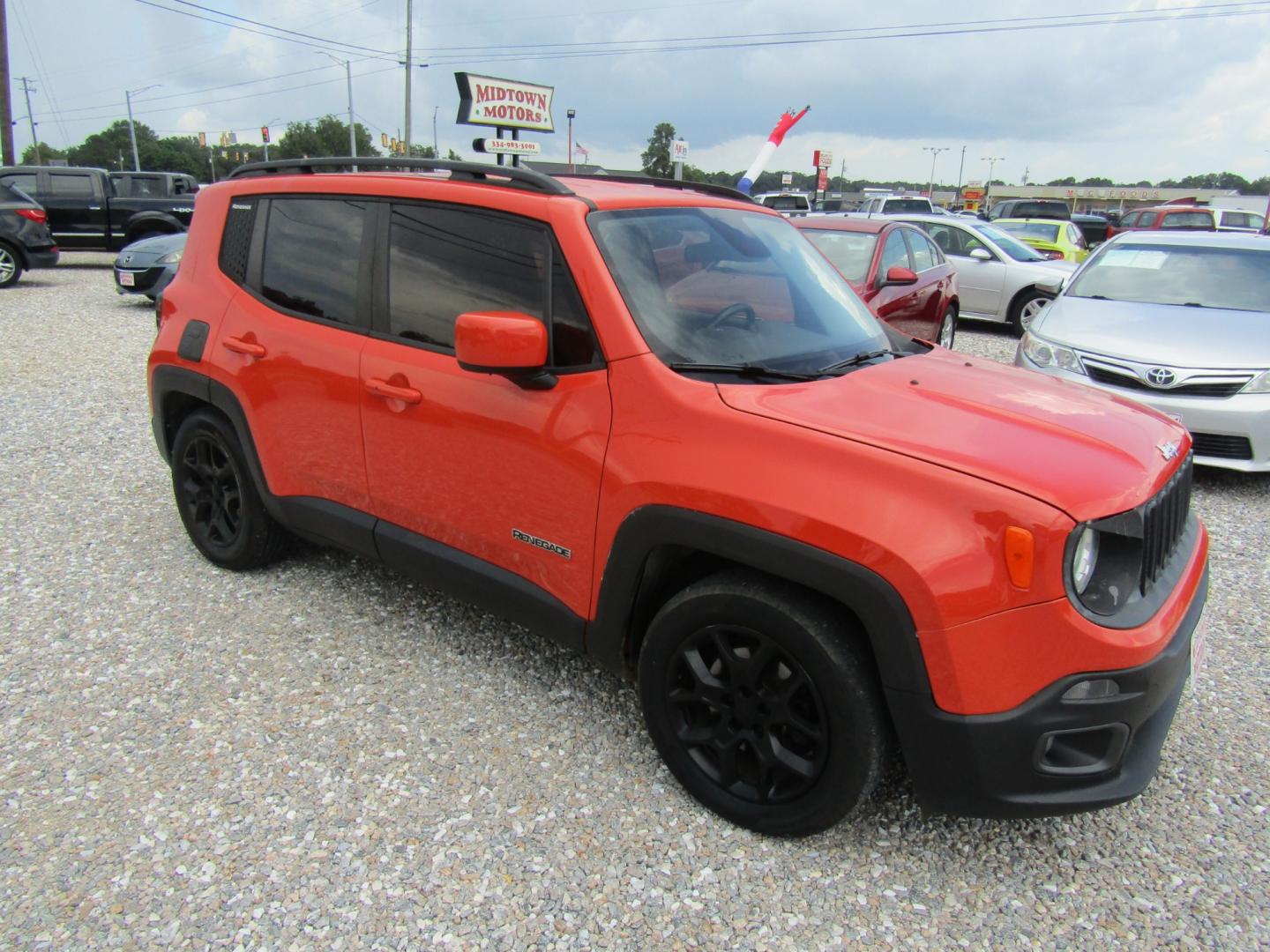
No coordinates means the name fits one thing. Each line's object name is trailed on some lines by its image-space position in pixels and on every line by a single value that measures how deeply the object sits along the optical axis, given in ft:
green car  48.98
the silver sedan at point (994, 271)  38.22
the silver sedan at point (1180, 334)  17.74
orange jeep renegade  6.74
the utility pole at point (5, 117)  75.97
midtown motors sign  53.01
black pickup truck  51.85
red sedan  24.76
